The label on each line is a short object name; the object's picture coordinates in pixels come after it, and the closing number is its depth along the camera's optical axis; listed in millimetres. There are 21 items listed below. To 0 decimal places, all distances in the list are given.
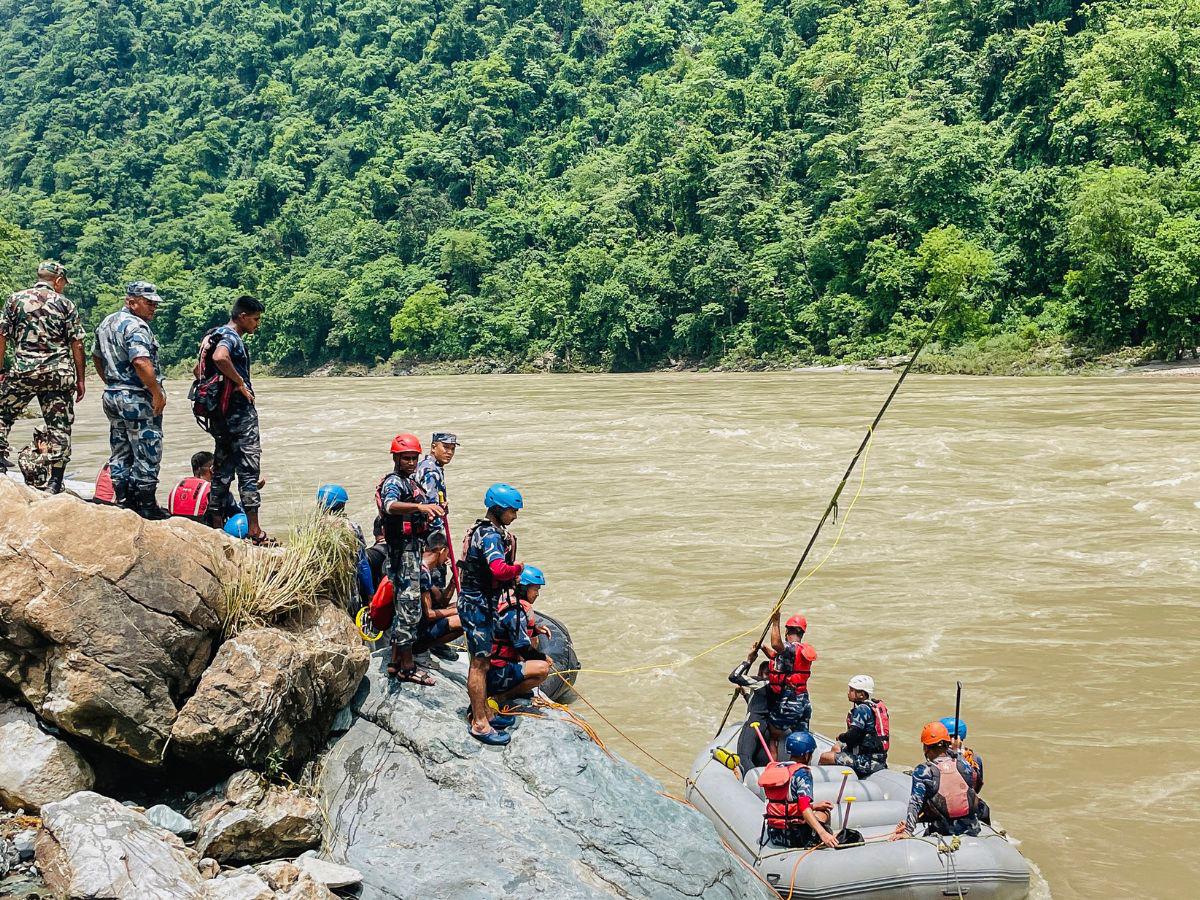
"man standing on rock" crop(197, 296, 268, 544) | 6898
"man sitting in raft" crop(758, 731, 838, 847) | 7000
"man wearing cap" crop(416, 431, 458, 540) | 6645
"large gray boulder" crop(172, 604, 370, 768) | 5621
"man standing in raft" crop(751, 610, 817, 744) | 8328
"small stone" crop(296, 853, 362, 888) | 5184
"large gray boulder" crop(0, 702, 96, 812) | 5336
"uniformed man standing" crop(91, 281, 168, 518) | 6777
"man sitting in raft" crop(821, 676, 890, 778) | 8109
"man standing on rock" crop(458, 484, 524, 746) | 6098
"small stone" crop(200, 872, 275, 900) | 4742
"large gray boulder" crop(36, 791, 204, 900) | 4609
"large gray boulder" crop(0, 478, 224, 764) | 5438
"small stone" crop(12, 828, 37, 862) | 4961
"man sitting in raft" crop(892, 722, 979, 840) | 6938
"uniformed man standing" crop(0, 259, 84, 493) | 7523
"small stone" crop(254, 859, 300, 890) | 5090
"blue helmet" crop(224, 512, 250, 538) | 7482
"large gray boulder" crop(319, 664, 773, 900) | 5402
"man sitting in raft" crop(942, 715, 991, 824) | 7195
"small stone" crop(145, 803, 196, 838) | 5449
